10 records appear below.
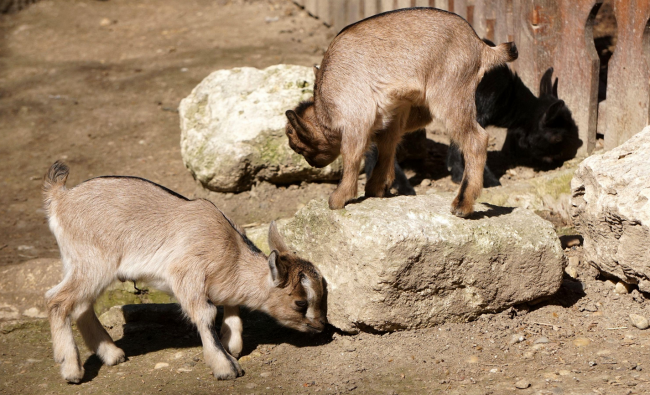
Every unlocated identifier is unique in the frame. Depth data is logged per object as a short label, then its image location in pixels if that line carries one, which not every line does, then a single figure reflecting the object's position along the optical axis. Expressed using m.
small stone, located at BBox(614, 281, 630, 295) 9.20
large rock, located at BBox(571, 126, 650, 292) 8.28
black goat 12.70
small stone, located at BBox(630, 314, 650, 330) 8.46
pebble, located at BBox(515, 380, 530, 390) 7.37
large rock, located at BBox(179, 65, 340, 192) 13.48
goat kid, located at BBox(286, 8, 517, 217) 9.45
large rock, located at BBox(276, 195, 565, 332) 8.45
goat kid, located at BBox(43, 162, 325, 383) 8.98
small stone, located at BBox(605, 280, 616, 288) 9.42
